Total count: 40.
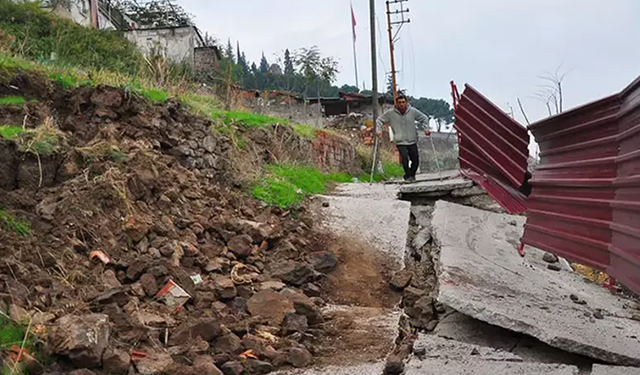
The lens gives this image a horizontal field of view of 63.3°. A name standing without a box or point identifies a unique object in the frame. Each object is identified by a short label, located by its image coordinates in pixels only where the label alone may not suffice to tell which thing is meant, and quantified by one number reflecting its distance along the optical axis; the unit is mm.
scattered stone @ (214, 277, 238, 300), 3445
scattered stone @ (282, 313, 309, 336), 3154
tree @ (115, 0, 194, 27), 25859
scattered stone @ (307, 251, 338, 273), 4383
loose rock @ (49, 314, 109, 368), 2271
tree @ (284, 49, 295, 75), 28975
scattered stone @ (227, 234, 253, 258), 4133
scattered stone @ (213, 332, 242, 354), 2762
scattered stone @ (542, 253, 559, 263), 5035
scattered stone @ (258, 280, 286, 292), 3707
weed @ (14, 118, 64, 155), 3684
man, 8883
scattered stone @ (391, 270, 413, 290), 4211
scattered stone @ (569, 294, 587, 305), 3689
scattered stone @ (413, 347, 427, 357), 2643
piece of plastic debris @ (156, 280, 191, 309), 3154
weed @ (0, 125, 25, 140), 3748
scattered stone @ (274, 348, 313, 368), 2771
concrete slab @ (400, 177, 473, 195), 6734
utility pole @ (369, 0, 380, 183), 15109
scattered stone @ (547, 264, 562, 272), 4859
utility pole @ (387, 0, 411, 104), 22916
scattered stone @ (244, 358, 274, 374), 2637
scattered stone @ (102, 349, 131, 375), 2338
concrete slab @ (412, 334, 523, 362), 2564
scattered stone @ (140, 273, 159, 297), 3166
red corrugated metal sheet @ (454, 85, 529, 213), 5441
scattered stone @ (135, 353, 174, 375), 2410
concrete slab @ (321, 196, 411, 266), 5086
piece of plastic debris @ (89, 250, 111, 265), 3227
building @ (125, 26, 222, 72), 21172
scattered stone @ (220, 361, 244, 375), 2545
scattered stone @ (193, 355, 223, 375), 2459
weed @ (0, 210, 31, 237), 3046
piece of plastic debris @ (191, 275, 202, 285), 3498
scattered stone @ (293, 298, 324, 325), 3386
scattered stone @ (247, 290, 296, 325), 3264
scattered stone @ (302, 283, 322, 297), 3951
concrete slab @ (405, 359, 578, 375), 2342
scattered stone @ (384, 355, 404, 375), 2525
